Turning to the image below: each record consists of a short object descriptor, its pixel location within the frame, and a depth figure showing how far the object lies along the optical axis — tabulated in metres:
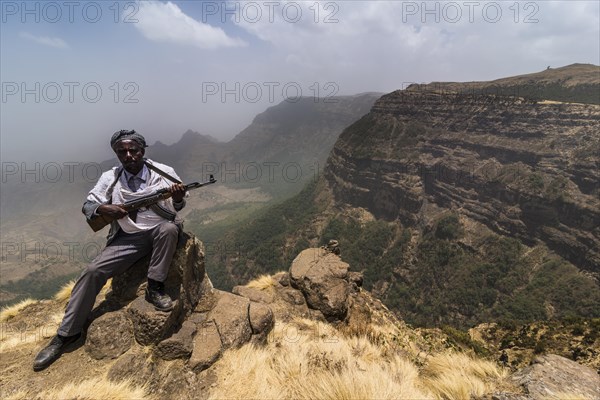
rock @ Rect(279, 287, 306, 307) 10.74
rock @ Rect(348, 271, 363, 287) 12.53
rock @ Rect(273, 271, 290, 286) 11.70
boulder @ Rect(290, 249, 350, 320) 10.26
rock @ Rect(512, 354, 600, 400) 5.42
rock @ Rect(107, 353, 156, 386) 5.60
